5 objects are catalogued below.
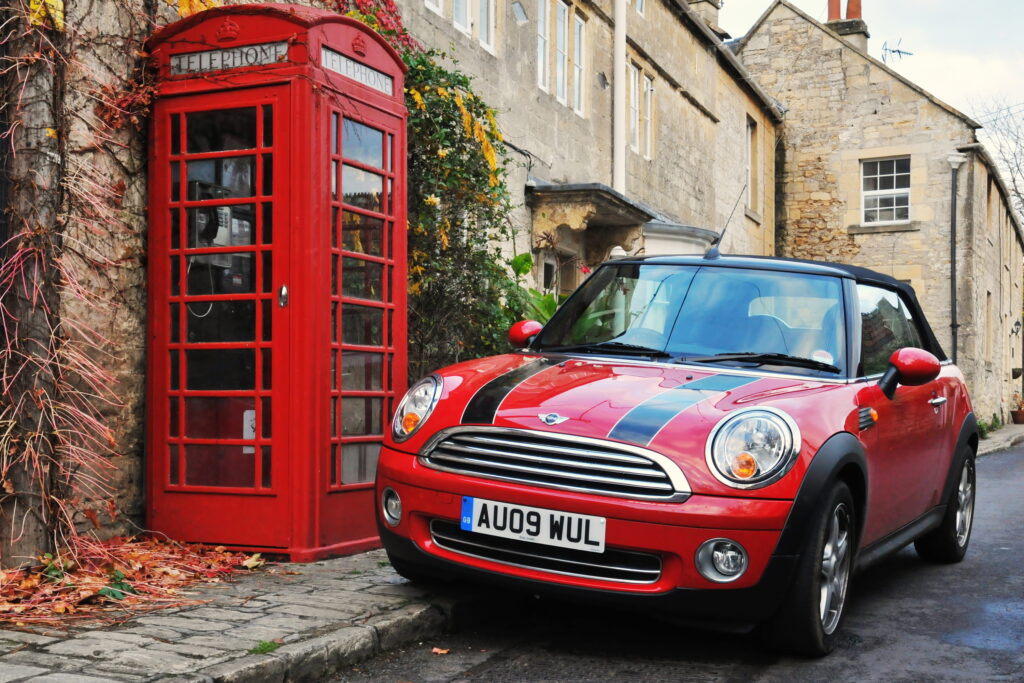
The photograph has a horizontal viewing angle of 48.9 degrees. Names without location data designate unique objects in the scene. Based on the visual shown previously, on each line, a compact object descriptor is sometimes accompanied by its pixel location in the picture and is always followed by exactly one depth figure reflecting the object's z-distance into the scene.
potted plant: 32.25
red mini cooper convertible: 4.26
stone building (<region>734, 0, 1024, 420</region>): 26.16
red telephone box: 5.99
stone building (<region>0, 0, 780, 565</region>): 5.09
